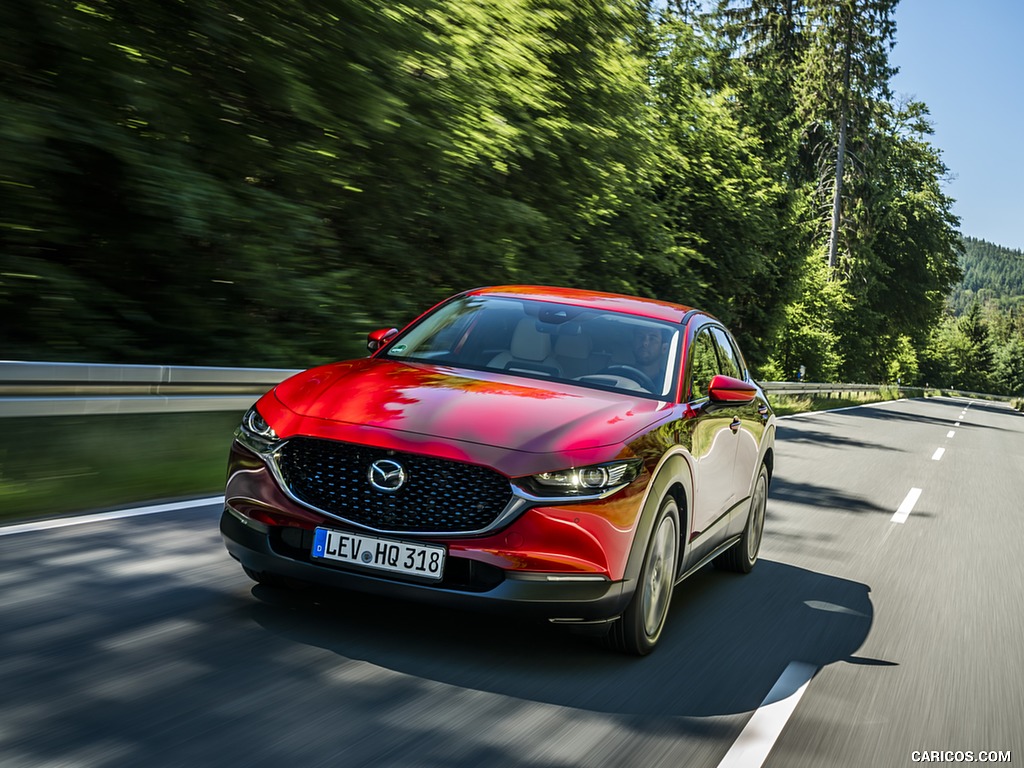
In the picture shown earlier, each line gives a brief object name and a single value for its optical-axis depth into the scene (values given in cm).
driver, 550
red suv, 414
